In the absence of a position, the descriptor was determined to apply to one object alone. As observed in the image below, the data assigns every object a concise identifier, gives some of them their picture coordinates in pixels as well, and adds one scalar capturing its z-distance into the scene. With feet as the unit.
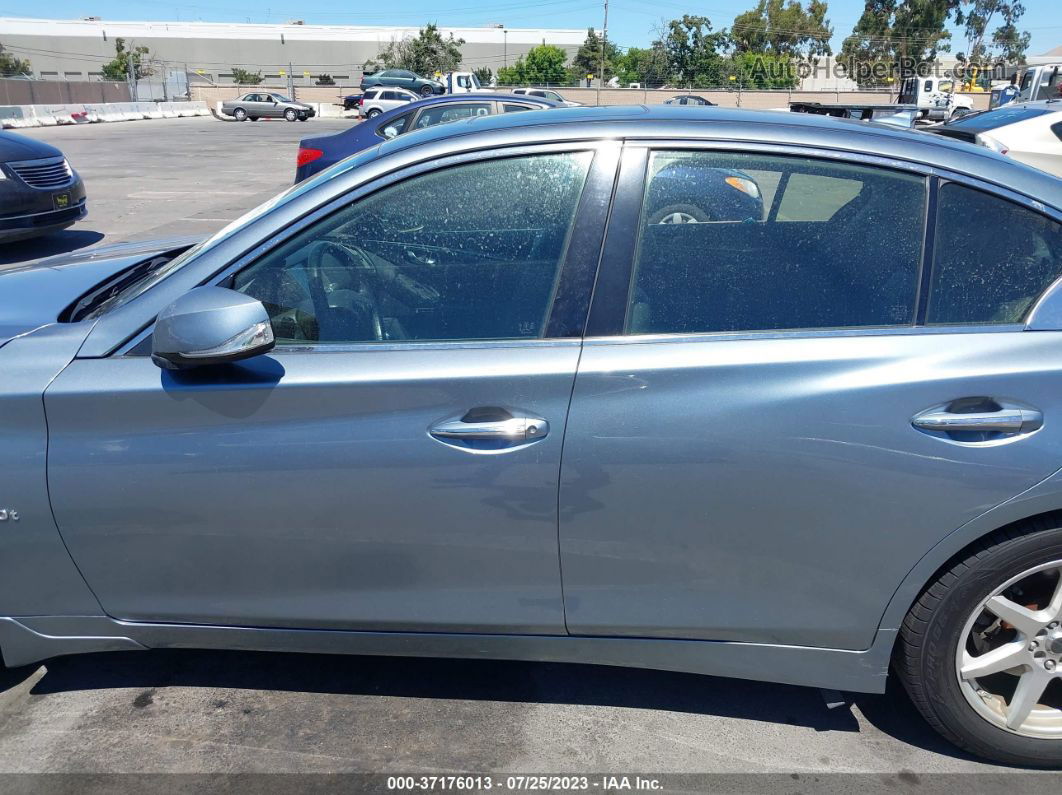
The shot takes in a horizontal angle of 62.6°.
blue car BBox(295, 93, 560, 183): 29.50
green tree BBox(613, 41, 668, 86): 222.48
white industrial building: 286.87
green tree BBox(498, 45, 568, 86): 238.27
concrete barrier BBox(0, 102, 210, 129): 99.60
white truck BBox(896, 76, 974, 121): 101.69
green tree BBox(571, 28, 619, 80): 262.49
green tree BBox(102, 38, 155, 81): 233.14
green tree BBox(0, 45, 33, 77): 205.57
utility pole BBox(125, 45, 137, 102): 159.02
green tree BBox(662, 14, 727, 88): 214.90
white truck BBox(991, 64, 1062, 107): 95.55
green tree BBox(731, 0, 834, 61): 281.95
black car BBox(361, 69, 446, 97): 159.98
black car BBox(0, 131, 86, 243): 26.31
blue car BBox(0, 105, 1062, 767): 6.95
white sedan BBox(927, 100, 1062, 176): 31.65
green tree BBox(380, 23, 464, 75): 232.32
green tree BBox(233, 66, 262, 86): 246.06
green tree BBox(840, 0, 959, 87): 259.19
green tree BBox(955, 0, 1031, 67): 285.84
